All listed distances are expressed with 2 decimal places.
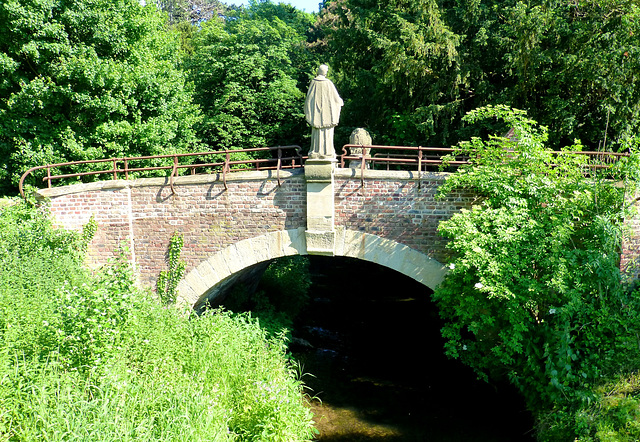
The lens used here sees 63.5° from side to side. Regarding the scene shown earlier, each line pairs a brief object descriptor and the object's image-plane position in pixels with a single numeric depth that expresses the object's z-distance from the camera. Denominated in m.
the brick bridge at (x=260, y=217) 9.09
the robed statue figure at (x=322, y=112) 8.89
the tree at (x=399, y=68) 13.99
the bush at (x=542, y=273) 7.69
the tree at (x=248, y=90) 18.77
